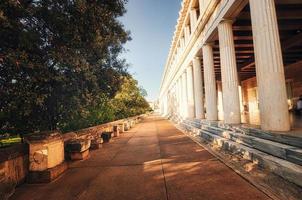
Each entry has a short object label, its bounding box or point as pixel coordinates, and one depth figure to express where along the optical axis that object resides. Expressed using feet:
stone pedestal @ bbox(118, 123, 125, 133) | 45.65
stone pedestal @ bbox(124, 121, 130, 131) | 51.21
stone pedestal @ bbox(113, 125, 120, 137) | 39.33
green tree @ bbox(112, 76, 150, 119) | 63.14
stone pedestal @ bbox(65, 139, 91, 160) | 19.53
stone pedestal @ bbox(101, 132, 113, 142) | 31.60
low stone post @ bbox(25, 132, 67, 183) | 13.60
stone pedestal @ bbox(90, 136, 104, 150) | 25.82
